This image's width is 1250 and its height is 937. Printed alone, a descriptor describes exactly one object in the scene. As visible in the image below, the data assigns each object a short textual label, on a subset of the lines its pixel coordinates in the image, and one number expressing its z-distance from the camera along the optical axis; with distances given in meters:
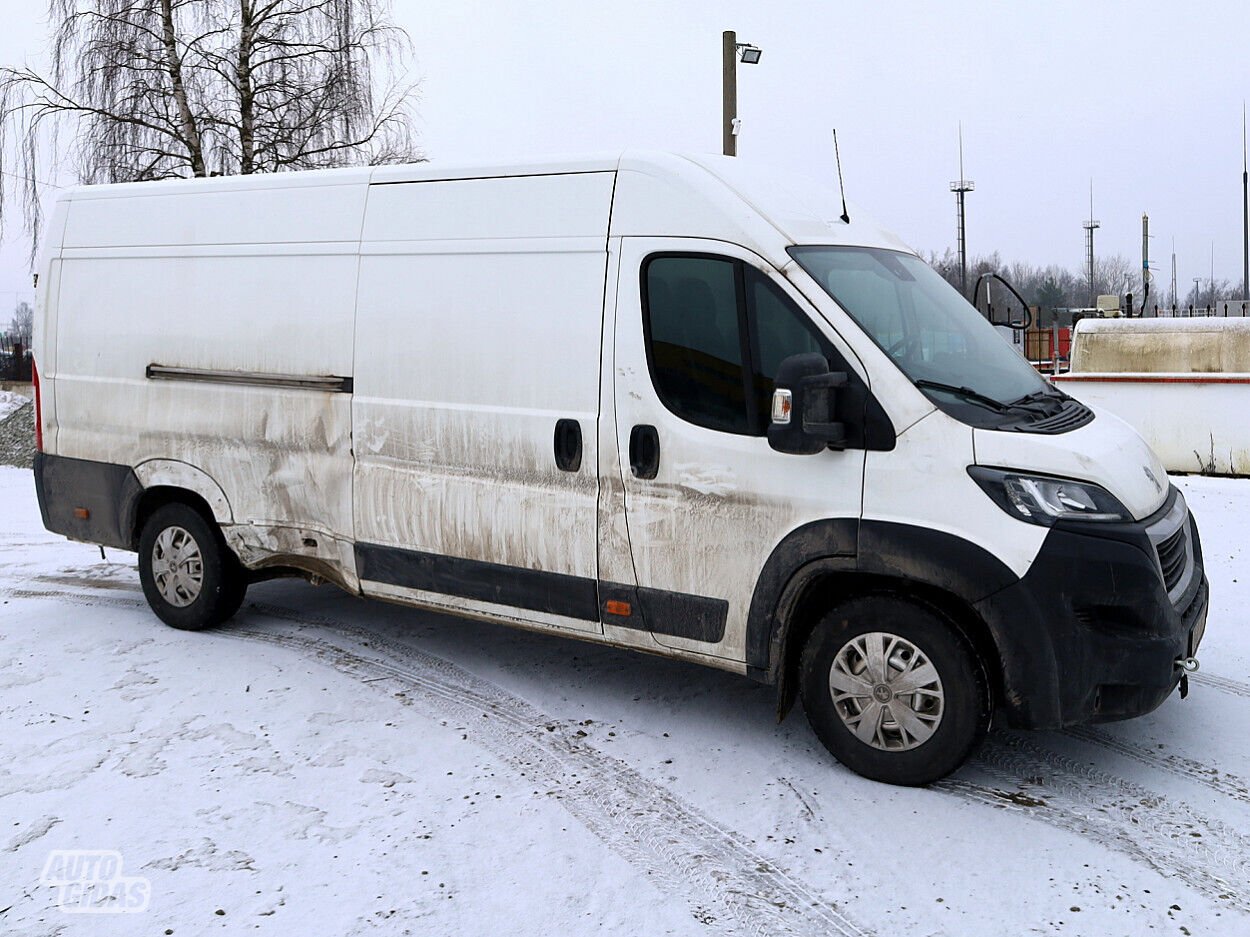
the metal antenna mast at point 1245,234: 50.62
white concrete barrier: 12.91
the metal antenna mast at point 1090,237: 73.75
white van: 4.19
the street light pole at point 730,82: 15.42
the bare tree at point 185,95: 20.00
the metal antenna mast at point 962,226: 51.66
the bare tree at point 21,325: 40.94
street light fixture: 15.77
